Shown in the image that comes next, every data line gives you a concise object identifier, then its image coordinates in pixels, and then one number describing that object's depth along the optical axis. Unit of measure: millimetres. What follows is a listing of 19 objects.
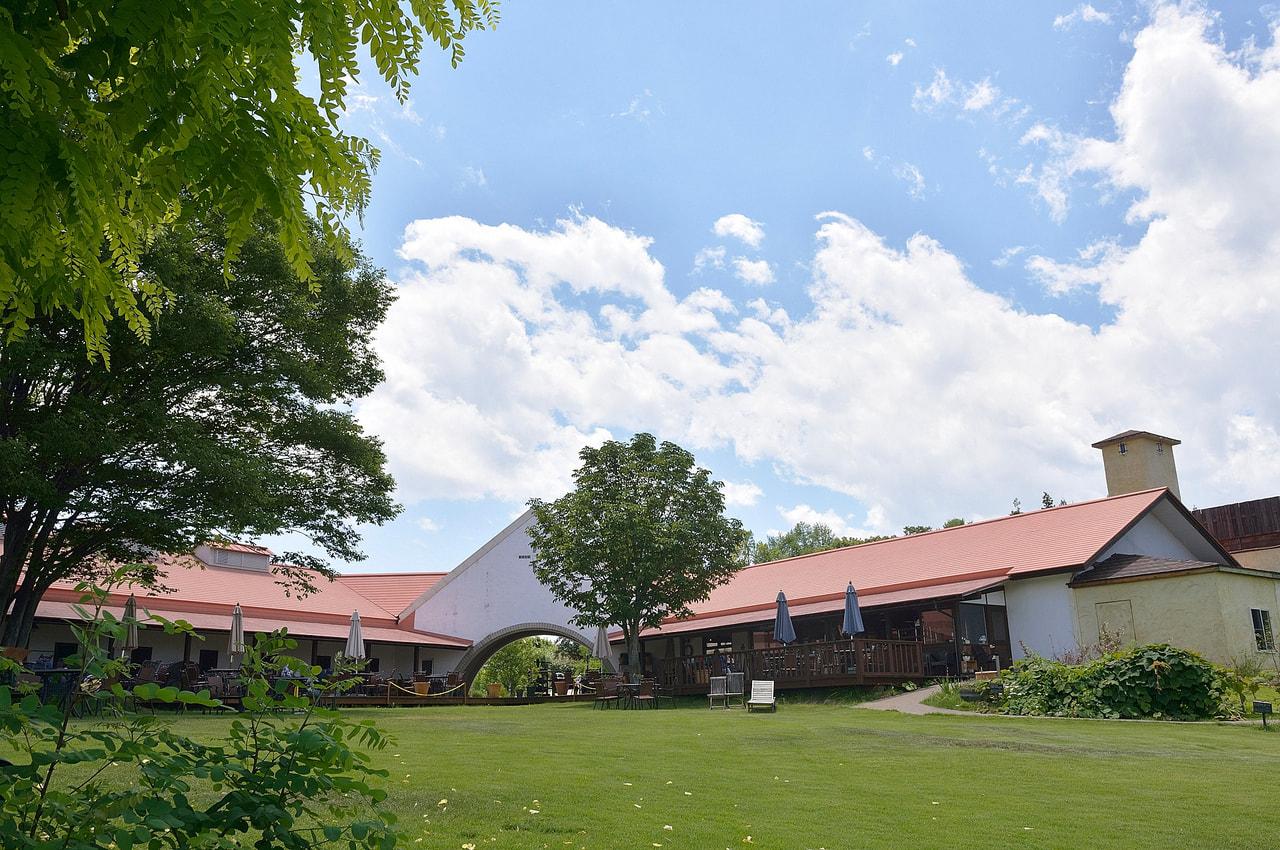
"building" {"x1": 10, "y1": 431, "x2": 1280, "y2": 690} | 24703
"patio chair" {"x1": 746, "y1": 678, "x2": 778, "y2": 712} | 20953
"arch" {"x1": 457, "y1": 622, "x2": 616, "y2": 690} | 39000
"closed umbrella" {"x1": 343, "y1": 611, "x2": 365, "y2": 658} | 27234
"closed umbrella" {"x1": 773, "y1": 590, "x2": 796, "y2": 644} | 25562
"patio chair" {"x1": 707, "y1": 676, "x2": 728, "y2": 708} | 23703
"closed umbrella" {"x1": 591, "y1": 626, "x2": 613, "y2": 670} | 32028
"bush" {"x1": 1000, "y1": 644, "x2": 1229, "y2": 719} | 17156
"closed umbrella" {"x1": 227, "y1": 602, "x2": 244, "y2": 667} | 21512
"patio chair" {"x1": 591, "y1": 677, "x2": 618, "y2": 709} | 25438
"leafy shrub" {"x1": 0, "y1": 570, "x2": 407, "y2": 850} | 2783
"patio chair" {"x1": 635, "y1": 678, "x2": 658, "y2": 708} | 25344
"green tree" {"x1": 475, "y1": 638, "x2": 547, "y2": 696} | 51812
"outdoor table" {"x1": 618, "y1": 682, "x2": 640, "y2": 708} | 25250
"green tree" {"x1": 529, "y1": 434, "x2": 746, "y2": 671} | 28656
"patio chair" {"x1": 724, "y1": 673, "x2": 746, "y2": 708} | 24484
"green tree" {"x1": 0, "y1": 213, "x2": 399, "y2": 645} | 17234
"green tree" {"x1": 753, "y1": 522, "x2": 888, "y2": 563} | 87538
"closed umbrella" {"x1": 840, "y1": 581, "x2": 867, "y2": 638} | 24109
